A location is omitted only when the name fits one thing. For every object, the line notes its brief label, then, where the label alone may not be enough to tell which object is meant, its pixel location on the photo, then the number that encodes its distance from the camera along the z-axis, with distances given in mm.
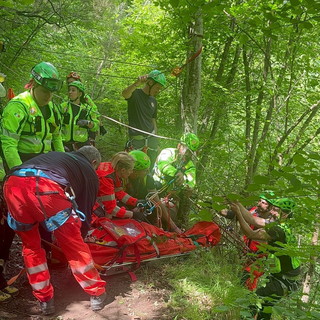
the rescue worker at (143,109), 5809
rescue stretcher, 3994
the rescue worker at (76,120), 5199
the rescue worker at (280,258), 3853
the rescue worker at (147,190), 5121
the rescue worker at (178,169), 5270
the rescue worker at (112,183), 4430
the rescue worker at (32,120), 3461
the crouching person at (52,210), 2984
